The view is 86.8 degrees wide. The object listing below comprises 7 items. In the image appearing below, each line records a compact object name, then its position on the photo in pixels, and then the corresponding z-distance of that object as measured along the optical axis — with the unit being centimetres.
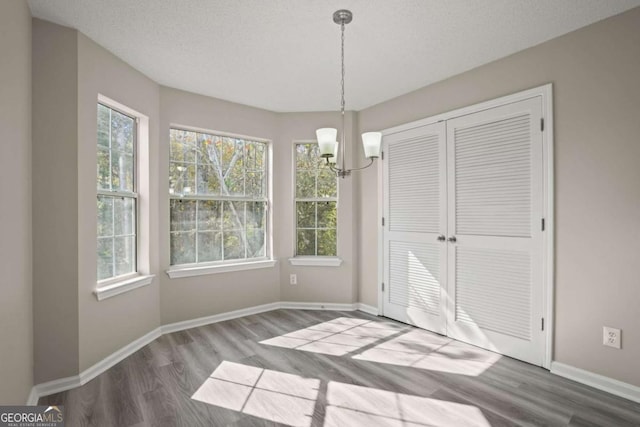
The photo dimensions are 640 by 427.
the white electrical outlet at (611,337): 230
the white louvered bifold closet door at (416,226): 345
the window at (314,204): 440
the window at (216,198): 371
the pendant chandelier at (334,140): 226
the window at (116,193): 286
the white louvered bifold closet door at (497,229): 275
